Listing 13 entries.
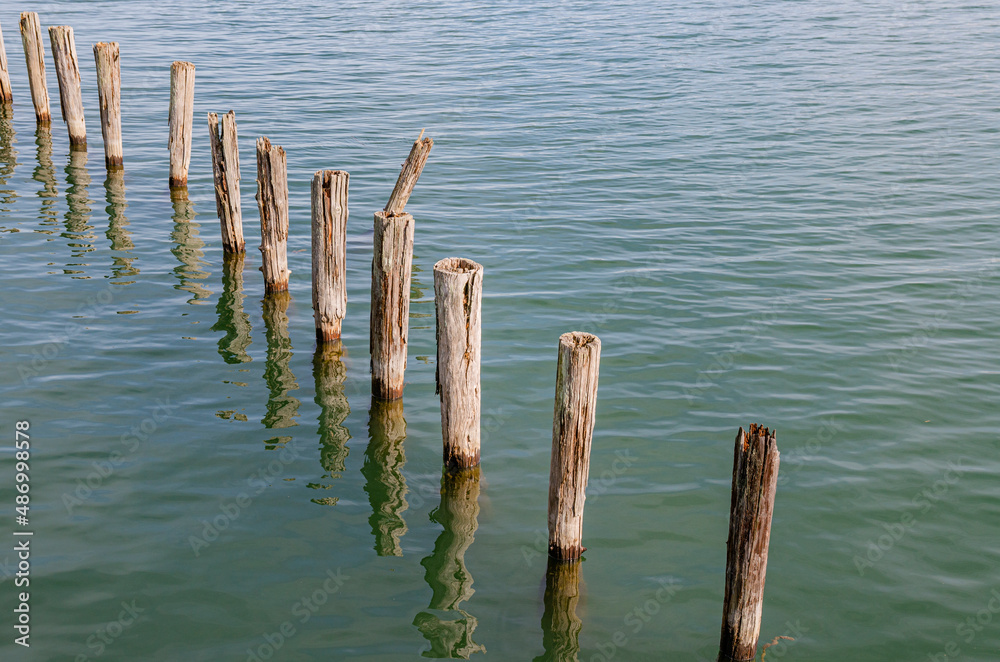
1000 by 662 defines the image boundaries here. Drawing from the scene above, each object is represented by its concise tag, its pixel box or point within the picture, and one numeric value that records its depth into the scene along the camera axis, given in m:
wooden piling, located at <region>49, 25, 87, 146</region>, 16.23
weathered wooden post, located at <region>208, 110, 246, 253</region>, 11.55
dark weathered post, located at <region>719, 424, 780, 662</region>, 5.39
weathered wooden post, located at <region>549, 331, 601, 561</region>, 6.25
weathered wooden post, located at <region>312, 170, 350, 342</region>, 9.35
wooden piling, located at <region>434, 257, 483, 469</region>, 7.34
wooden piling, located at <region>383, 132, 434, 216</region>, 9.80
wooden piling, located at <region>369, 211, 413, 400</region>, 8.37
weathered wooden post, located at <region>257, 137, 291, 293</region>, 10.40
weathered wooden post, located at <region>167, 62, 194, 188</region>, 13.99
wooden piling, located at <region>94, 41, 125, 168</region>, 15.16
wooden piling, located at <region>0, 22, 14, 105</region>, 20.06
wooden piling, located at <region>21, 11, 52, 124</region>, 17.19
